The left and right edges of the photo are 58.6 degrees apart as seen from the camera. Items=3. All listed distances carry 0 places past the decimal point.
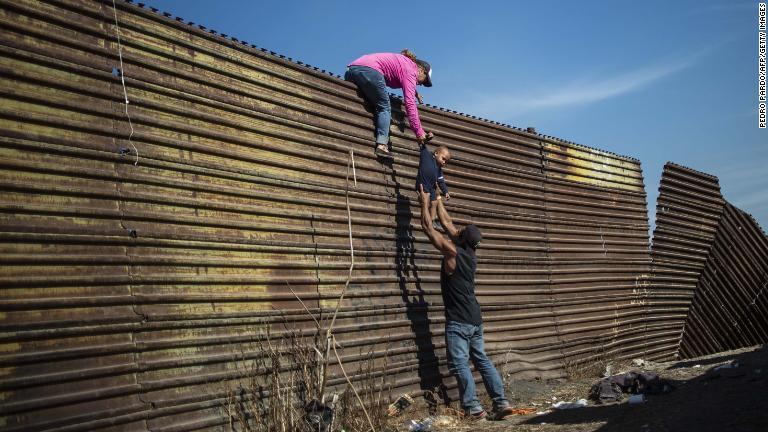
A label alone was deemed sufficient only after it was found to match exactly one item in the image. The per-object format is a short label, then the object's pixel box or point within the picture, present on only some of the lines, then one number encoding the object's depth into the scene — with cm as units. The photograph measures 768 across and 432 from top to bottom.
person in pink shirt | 677
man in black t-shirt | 647
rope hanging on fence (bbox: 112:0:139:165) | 468
